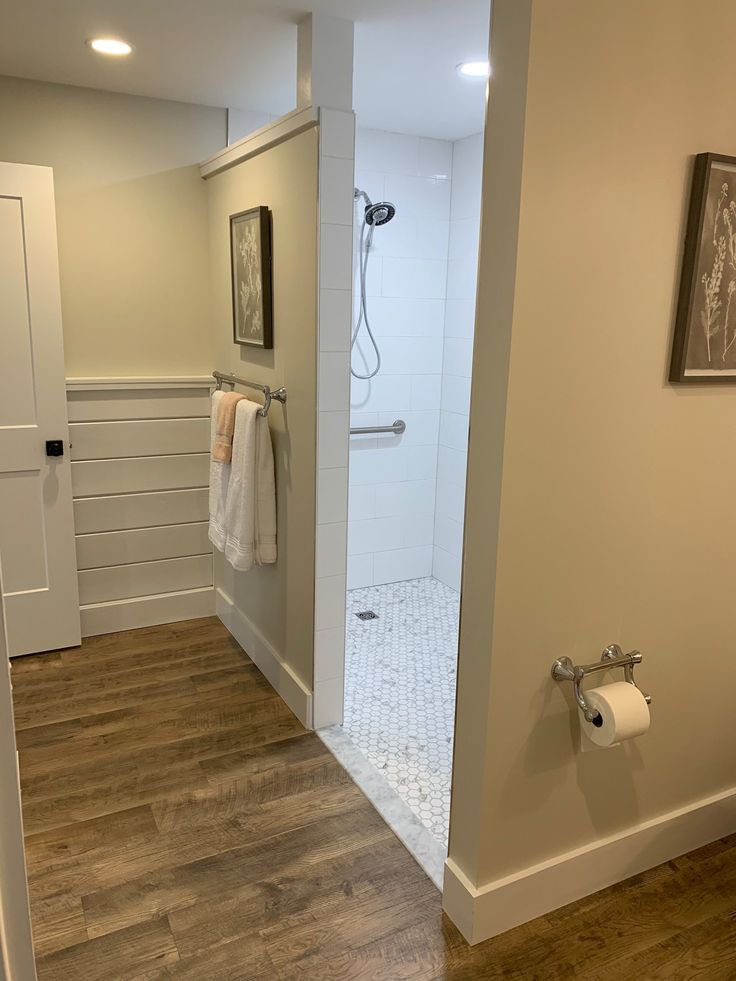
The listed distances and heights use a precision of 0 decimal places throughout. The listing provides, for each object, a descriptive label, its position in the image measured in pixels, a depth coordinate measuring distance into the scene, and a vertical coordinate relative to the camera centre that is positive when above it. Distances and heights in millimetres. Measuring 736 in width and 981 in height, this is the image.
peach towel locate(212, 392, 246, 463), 2904 -429
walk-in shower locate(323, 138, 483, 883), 3572 -447
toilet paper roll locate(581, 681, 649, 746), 1730 -881
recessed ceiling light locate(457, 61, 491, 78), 2592 +873
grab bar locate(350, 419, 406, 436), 3904 -566
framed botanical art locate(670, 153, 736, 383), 1646 +107
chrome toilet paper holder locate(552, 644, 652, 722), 1773 -803
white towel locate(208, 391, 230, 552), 2992 -704
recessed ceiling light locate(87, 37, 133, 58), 2463 +875
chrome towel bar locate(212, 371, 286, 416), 2717 -271
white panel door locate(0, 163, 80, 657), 2918 -479
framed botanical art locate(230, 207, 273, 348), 2719 +148
